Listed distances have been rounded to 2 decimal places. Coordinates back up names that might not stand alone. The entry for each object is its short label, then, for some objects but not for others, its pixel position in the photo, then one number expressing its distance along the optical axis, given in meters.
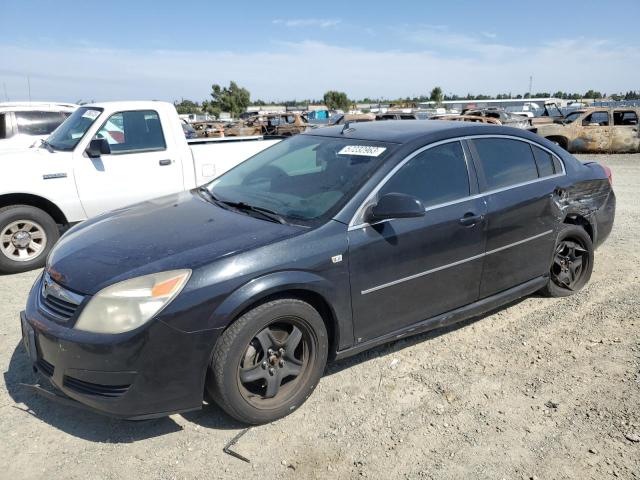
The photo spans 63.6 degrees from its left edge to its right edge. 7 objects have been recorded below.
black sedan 2.65
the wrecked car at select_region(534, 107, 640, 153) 16.30
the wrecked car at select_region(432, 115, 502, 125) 17.54
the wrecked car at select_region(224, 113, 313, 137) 21.91
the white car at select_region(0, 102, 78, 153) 9.06
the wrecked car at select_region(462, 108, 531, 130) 19.09
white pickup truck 5.66
